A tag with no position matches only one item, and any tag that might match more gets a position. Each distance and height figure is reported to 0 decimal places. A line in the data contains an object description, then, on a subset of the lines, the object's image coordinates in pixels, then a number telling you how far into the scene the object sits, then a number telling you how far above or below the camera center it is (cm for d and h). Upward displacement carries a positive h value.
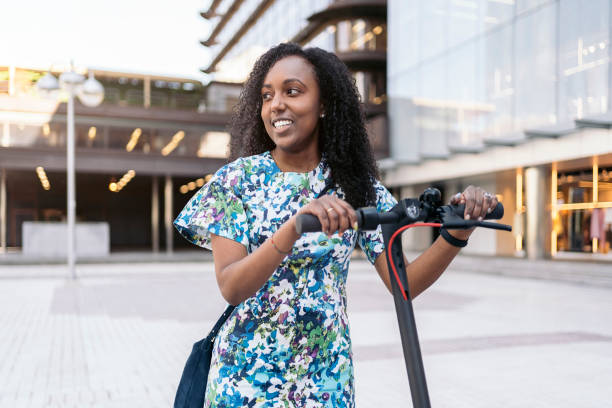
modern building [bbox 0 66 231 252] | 2572 +286
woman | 164 -12
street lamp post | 1512 +284
